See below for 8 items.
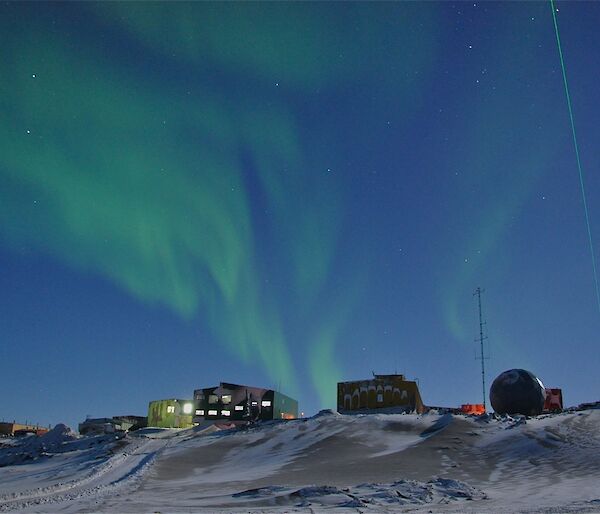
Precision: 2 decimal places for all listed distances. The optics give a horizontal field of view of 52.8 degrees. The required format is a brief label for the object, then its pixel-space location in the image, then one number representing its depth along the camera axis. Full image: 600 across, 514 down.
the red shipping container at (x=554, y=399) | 76.62
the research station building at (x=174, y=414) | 84.19
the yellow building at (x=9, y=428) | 110.50
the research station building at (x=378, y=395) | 69.12
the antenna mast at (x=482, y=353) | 65.88
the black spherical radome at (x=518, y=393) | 46.69
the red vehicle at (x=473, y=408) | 74.62
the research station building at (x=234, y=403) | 82.38
